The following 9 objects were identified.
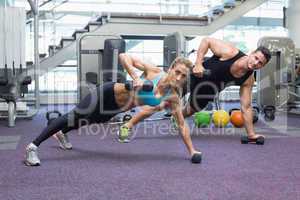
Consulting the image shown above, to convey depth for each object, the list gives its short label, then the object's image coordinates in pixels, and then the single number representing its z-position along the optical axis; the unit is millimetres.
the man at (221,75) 2852
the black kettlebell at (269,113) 4416
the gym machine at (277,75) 5023
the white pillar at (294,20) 5883
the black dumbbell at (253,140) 2873
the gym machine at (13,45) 4421
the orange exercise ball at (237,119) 3475
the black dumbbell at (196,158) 2196
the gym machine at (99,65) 4211
